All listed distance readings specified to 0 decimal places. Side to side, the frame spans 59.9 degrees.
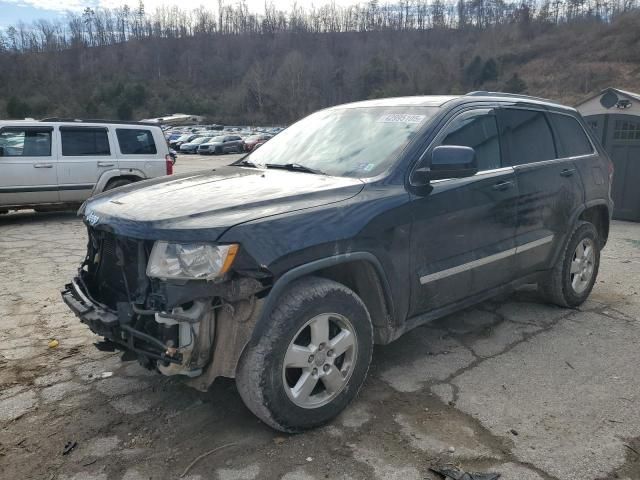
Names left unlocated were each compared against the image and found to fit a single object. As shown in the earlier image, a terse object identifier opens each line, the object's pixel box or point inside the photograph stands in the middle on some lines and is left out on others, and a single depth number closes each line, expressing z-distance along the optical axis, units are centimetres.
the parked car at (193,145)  4362
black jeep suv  271
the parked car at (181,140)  4774
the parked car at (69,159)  943
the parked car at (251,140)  4502
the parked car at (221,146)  4188
